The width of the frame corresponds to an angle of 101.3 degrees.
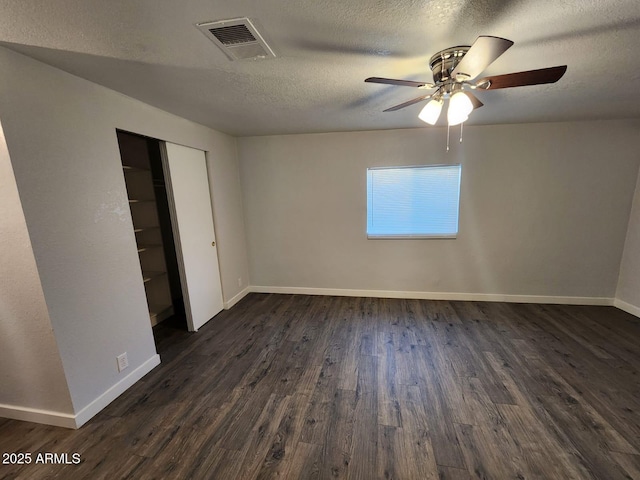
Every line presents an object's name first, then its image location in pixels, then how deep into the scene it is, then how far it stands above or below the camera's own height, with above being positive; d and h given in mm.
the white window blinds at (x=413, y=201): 3488 -159
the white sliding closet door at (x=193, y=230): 2721 -358
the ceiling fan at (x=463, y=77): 1222 +604
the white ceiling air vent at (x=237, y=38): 1239 +799
